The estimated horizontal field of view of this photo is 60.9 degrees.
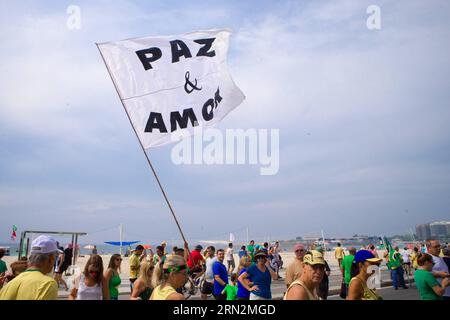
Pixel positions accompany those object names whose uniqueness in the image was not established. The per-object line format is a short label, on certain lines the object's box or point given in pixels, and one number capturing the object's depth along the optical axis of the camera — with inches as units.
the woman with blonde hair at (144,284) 204.8
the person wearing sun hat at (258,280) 248.2
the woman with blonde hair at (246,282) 255.9
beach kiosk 527.8
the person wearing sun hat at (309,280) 124.2
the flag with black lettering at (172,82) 339.3
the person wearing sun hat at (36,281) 119.7
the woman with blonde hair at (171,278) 127.8
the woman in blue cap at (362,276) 154.9
